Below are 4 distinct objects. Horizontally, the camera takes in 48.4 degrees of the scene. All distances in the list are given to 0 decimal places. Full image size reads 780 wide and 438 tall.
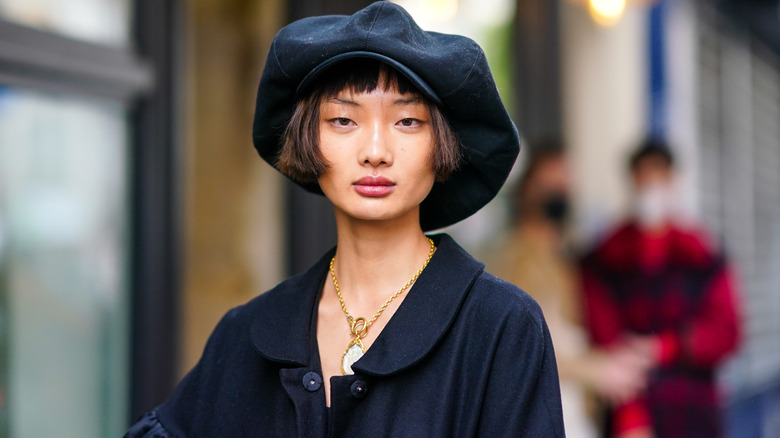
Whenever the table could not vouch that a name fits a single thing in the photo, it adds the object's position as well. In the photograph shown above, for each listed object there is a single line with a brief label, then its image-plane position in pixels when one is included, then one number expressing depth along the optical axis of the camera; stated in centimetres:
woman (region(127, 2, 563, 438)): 146
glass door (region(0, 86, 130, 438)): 263
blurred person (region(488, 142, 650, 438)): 382
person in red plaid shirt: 403
